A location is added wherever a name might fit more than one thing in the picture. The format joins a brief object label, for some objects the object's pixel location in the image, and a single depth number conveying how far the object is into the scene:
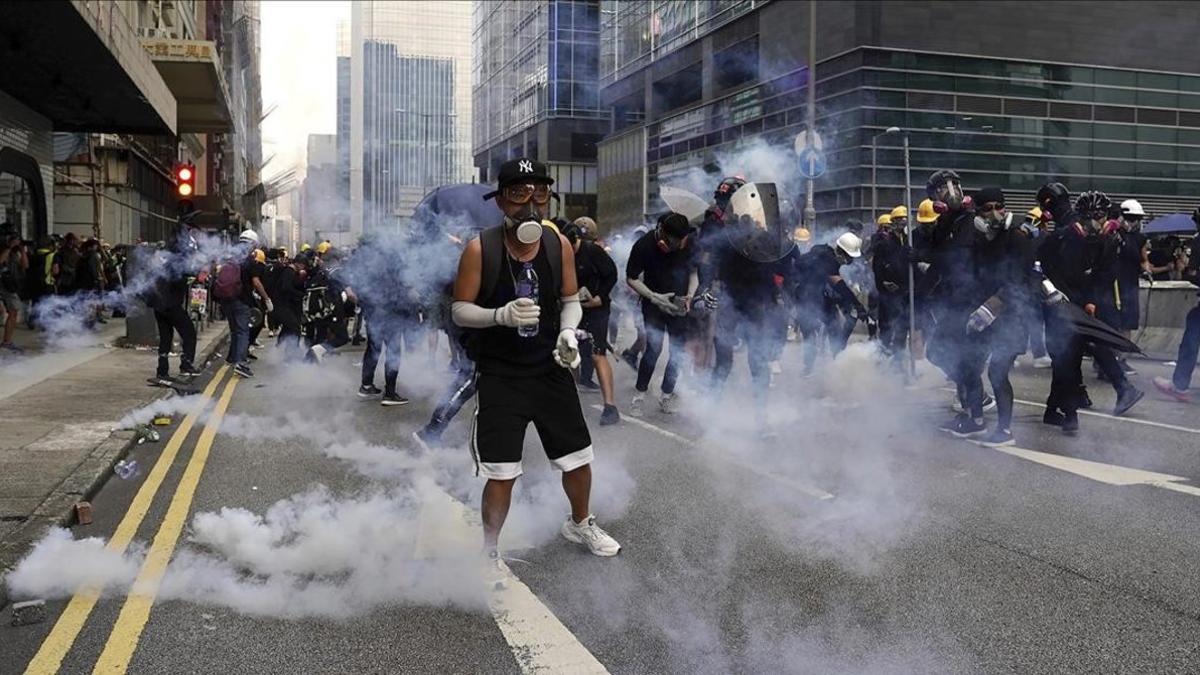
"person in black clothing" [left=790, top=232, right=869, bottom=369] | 10.43
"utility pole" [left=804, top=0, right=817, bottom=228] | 10.61
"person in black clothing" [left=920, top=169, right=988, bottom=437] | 6.75
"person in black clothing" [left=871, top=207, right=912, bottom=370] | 9.78
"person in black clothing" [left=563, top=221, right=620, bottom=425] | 7.69
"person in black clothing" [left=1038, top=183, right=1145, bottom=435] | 7.54
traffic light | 15.70
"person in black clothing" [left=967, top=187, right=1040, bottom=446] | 6.50
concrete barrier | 12.95
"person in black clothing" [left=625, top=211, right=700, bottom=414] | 7.48
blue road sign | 9.57
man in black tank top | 3.81
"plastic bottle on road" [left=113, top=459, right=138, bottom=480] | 6.21
